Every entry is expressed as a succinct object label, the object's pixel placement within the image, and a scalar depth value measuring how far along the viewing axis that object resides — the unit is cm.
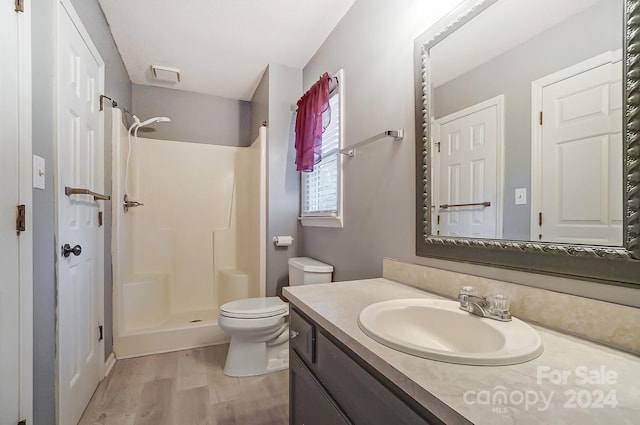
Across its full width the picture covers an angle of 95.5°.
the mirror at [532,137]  67
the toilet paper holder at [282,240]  241
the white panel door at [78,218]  127
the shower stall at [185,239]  235
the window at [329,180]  187
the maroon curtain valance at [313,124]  193
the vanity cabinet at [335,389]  57
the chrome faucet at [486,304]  79
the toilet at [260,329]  188
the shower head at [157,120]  256
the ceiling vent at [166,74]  251
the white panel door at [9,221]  86
